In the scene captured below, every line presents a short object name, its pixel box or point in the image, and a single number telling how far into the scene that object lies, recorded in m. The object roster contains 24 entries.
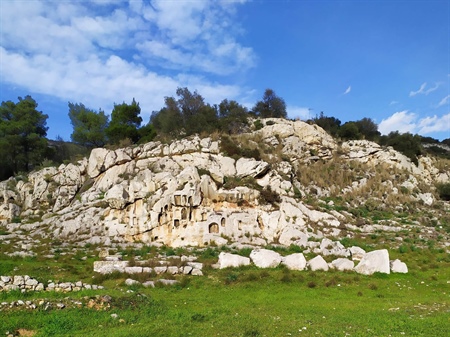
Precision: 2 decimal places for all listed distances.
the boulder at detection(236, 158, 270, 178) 36.30
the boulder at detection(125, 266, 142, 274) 19.58
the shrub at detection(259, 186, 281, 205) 32.88
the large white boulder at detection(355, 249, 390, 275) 20.22
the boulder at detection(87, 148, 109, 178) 40.78
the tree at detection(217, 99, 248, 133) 49.17
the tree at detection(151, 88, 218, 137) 47.09
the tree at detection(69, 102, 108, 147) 52.24
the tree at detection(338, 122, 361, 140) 58.16
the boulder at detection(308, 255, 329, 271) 20.53
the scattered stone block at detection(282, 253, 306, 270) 20.64
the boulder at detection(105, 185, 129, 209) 32.84
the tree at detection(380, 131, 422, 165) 56.16
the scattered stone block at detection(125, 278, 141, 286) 17.68
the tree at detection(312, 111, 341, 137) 58.97
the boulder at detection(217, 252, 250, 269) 21.08
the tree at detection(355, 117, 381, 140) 65.19
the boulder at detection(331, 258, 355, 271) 20.70
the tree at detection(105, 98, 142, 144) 47.66
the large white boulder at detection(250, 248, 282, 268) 21.12
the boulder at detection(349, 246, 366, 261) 23.45
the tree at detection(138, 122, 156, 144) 46.80
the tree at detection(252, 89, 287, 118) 60.37
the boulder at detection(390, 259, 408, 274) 20.58
